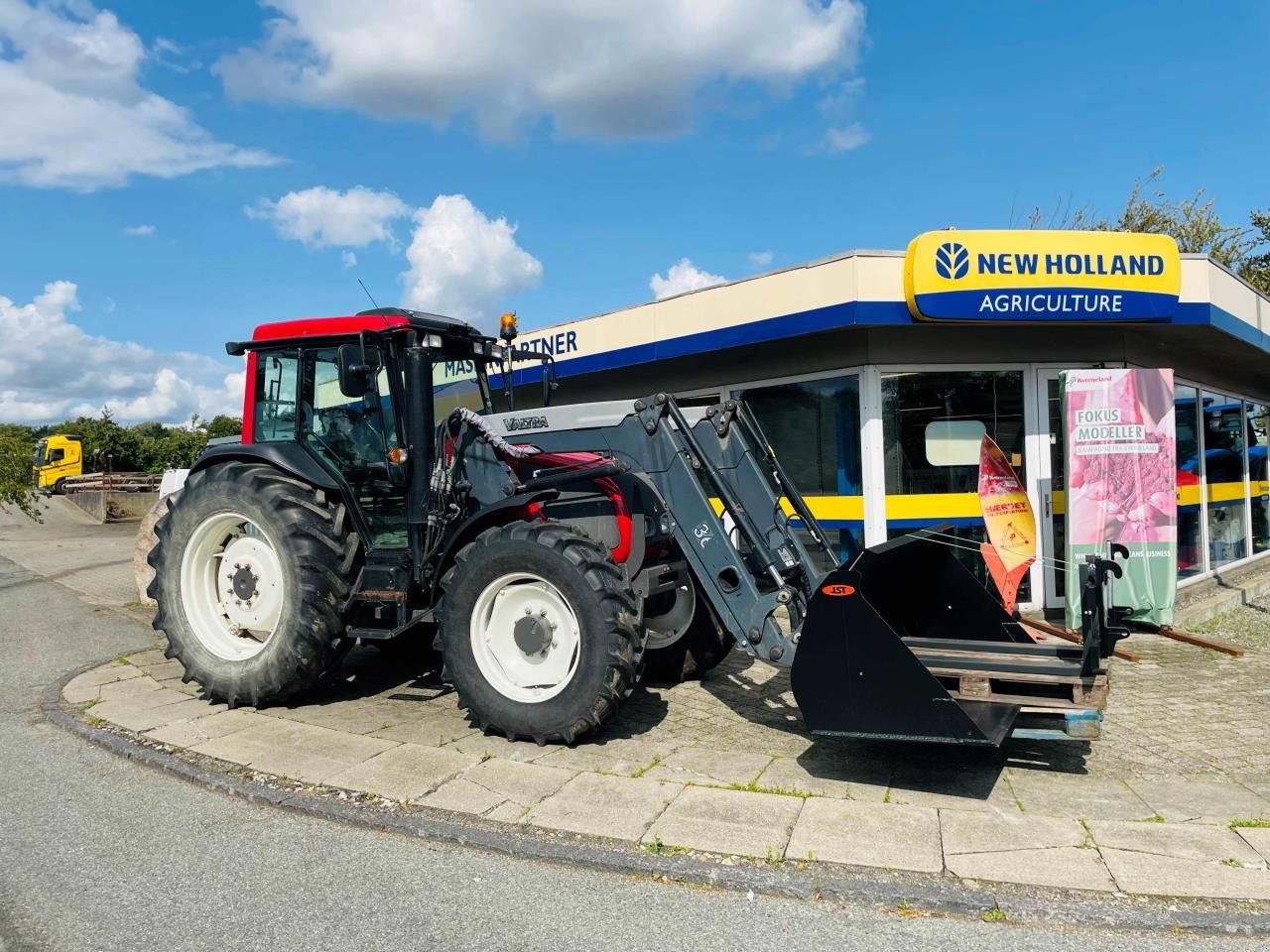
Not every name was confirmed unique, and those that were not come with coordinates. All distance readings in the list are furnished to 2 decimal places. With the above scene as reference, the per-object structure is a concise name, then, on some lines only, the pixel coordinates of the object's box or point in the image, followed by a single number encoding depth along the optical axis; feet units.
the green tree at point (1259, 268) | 89.97
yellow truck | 118.11
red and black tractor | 15.06
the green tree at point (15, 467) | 44.24
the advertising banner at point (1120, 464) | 26.94
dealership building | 27.14
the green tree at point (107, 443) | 134.92
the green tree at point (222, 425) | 195.11
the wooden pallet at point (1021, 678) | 14.88
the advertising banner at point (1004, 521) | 26.73
